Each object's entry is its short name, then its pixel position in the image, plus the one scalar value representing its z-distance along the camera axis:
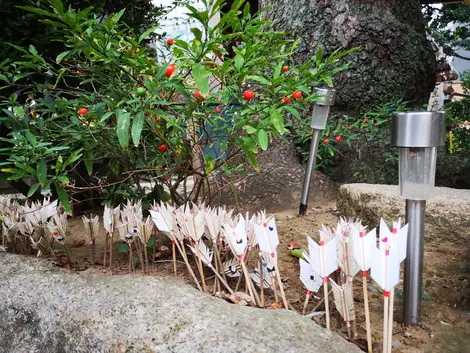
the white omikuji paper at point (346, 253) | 0.38
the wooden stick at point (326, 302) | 0.39
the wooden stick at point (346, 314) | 0.38
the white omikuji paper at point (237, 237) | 0.44
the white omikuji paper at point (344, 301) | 0.38
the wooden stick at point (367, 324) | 0.36
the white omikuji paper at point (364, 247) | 0.36
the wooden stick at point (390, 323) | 0.34
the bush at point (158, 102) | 0.48
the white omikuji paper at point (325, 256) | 0.38
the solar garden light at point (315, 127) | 0.78
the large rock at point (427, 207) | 0.65
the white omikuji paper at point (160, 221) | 0.50
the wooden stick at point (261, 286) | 0.44
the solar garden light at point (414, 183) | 0.39
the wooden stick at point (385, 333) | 0.34
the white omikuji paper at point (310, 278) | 0.42
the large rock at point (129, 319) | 0.35
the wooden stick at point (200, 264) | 0.48
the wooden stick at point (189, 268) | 0.49
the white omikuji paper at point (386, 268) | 0.34
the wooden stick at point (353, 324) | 0.38
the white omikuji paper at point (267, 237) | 0.41
